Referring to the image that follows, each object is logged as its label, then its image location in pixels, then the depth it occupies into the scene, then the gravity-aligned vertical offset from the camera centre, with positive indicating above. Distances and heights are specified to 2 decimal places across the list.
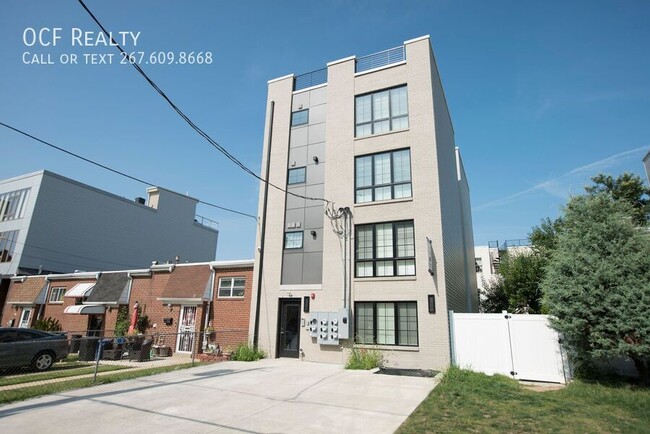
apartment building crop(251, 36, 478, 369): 13.48 +4.14
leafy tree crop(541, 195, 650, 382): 8.92 +1.14
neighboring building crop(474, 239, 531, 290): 40.78 +7.42
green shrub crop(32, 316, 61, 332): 23.17 -0.99
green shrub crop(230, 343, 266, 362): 14.71 -1.56
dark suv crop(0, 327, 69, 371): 12.58 -1.43
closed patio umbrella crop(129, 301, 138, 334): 18.94 -0.48
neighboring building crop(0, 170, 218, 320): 28.69 +7.08
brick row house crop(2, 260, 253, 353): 17.14 +0.69
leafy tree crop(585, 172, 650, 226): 25.47 +9.78
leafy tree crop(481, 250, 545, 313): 22.56 +2.69
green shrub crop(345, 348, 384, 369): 12.59 -1.40
